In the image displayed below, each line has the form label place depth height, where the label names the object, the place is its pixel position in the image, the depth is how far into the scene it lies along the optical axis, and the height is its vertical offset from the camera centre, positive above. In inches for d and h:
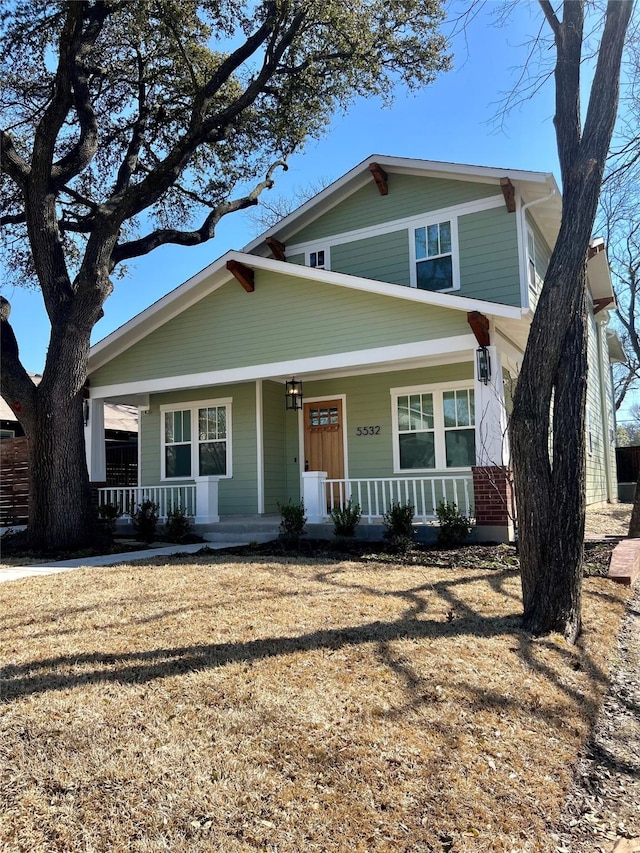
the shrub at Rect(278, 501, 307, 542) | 368.2 -34.3
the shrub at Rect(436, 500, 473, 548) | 333.1 -35.9
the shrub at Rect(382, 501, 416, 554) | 332.5 -37.1
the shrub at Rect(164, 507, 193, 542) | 414.0 -40.2
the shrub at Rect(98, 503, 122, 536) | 425.4 -31.3
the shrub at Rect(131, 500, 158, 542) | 427.8 -37.3
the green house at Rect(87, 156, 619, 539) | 380.5 +79.9
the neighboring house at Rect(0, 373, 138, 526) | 599.2 +18.1
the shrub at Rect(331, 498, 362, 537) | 367.6 -34.4
